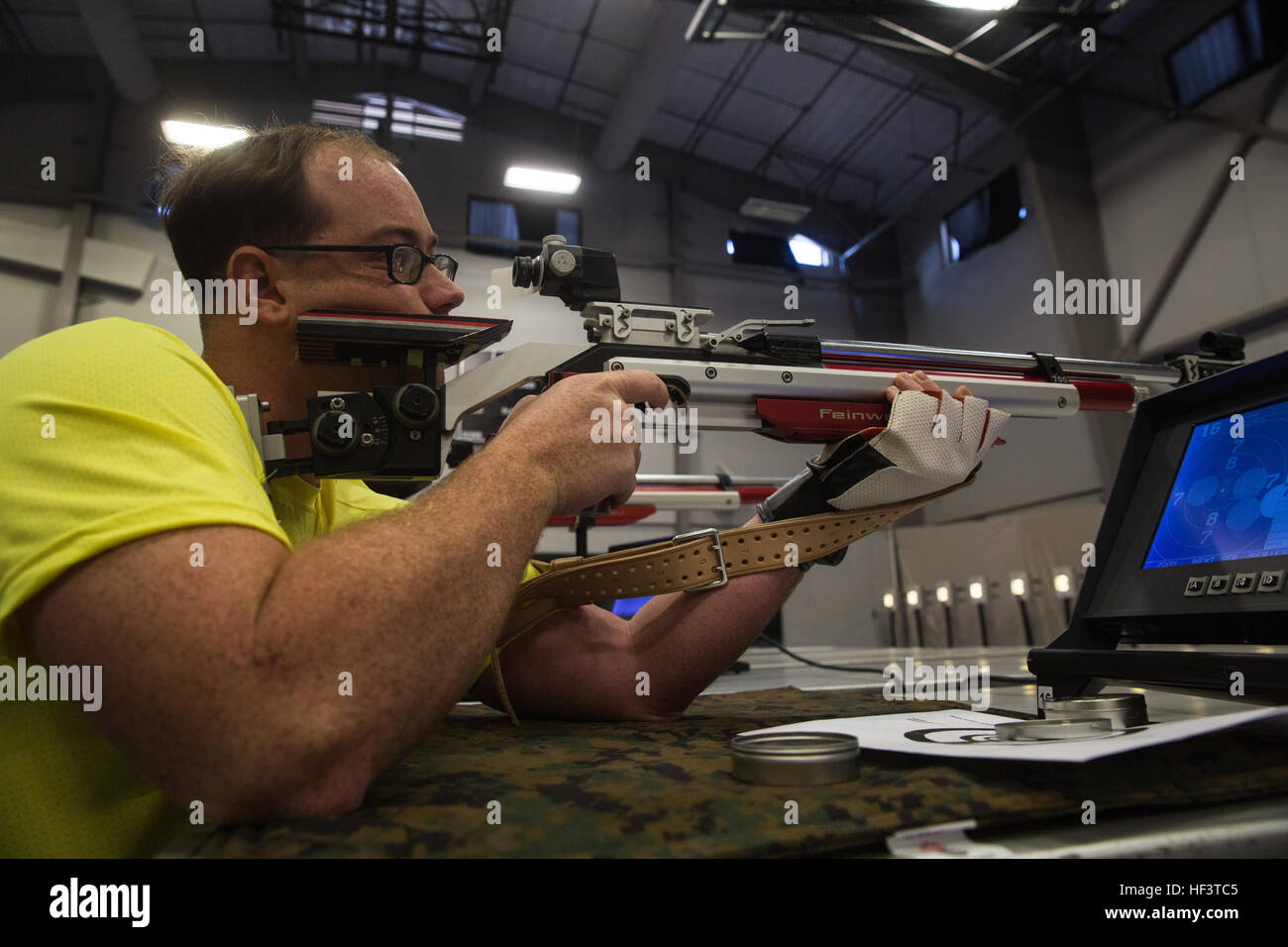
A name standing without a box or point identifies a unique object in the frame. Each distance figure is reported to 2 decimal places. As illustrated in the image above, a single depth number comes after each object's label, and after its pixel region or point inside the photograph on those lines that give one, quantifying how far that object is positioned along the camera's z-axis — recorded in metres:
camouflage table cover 0.40
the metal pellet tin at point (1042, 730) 0.54
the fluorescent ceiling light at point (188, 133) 5.56
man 0.44
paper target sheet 0.46
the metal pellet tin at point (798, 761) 0.48
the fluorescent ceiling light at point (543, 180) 7.12
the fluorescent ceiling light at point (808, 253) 8.27
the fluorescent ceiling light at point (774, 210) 7.21
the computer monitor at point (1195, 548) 0.72
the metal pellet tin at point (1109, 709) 0.61
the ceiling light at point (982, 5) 4.18
